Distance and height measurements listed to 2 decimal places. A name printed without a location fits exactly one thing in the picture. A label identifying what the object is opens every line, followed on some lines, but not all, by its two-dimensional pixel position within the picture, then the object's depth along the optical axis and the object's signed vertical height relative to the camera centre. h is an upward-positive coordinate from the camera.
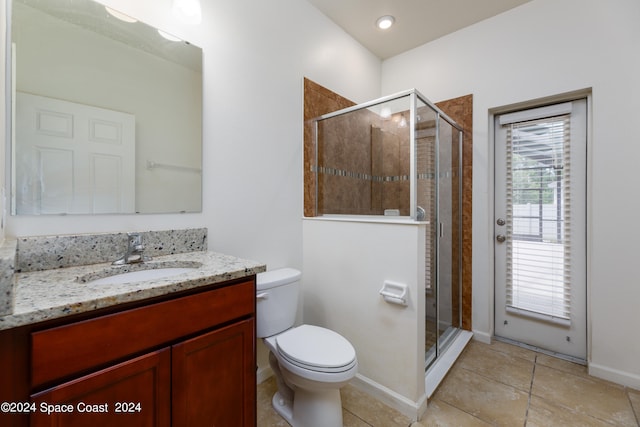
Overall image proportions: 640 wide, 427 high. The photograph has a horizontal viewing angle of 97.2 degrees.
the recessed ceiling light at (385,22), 2.31 +1.59
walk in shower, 1.76 +0.25
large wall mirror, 1.11 +0.44
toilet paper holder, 1.59 -0.47
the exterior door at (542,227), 2.10 -0.12
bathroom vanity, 0.70 -0.42
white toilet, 1.33 -0.72
